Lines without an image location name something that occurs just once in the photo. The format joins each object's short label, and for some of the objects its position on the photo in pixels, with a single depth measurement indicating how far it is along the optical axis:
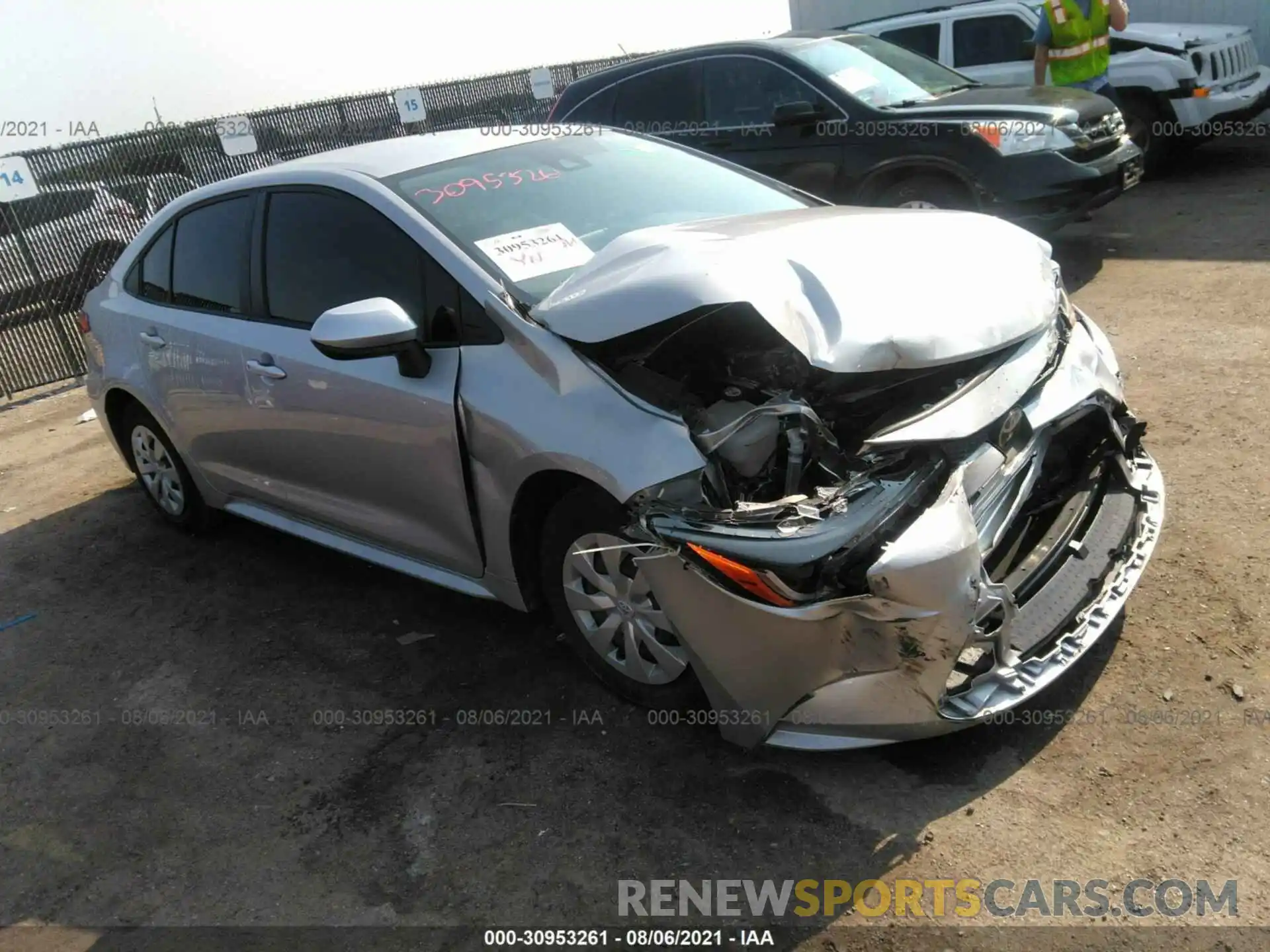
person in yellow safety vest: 8.31
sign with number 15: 14.14
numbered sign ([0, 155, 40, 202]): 9.18
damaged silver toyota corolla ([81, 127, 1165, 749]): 2.67
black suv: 6.95
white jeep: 9.27
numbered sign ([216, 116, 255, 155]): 11.25
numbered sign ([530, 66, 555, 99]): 15.23
